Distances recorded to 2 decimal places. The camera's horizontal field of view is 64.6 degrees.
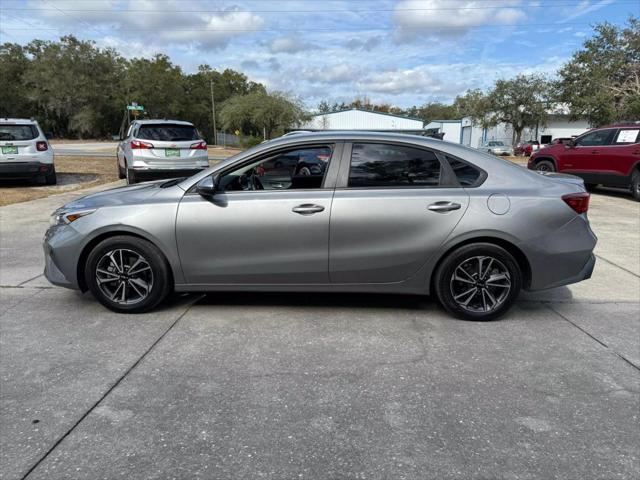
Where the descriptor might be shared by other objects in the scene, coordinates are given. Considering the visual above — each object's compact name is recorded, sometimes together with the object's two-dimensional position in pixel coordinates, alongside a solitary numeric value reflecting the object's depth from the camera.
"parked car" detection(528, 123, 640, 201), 11.92
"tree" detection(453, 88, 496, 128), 57.78
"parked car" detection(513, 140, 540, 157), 44.48
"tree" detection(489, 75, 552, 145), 53.66
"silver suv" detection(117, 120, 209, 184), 11.58
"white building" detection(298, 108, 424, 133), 64.06
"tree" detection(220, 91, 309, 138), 53.97
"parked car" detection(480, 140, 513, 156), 51.05
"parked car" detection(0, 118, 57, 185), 11.67
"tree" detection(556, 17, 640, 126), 32.50
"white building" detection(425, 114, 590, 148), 56.13
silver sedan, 4.15
